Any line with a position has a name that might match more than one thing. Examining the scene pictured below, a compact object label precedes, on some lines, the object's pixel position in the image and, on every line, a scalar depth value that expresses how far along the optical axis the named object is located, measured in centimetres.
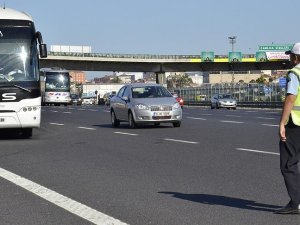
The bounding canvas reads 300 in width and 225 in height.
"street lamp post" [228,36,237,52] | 13438
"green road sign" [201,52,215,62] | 9182
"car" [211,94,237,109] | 5592
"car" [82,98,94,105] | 10865
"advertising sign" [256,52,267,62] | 9061
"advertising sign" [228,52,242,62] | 9256
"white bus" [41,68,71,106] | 6279
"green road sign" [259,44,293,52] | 9169
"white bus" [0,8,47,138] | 1717
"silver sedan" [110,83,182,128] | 2125
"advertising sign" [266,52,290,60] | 8961
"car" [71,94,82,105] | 9130
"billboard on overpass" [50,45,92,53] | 9836
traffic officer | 629
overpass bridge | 8594
